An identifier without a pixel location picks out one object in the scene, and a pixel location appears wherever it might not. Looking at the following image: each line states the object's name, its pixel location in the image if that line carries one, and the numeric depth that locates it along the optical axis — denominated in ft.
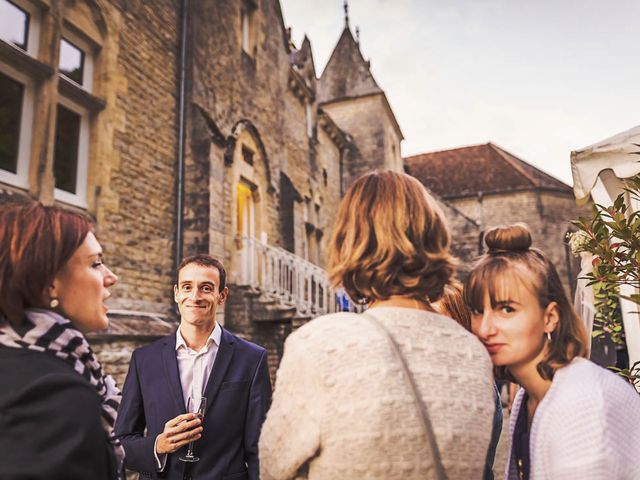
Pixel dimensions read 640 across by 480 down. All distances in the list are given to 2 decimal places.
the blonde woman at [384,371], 3.73
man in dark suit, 7.23
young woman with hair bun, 3.96
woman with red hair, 3.69
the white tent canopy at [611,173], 12.18
